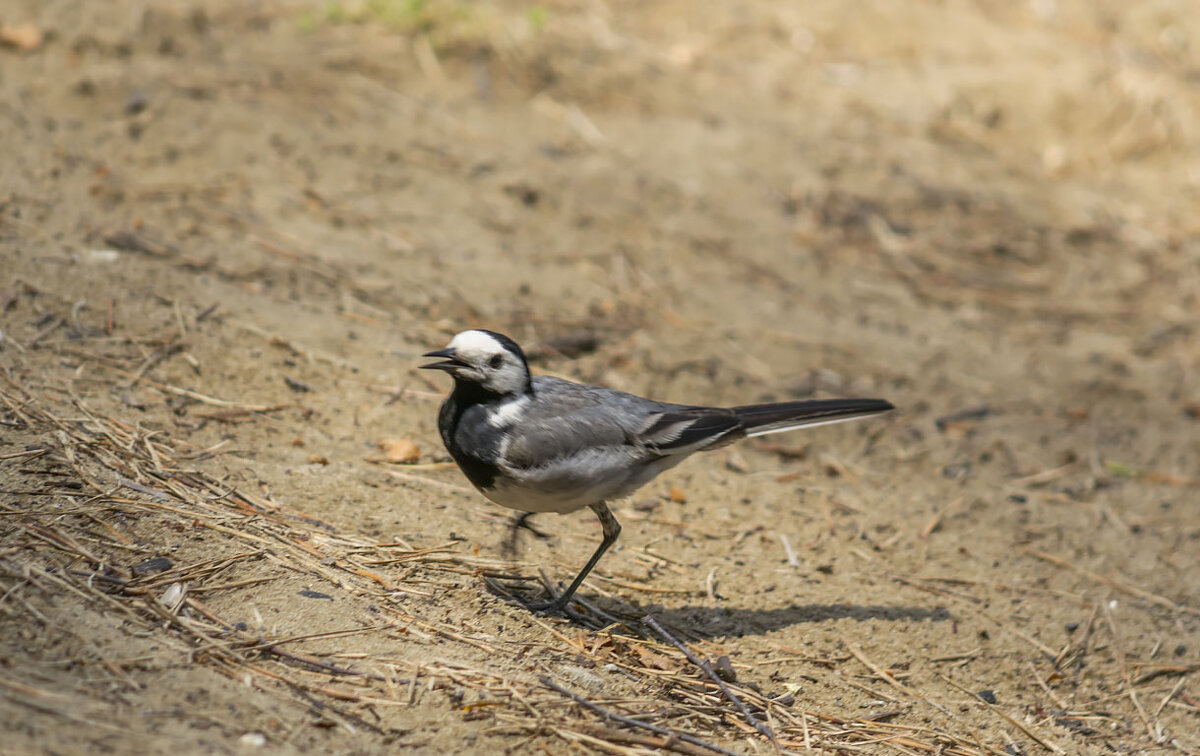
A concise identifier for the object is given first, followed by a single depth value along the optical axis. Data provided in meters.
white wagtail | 7.86
